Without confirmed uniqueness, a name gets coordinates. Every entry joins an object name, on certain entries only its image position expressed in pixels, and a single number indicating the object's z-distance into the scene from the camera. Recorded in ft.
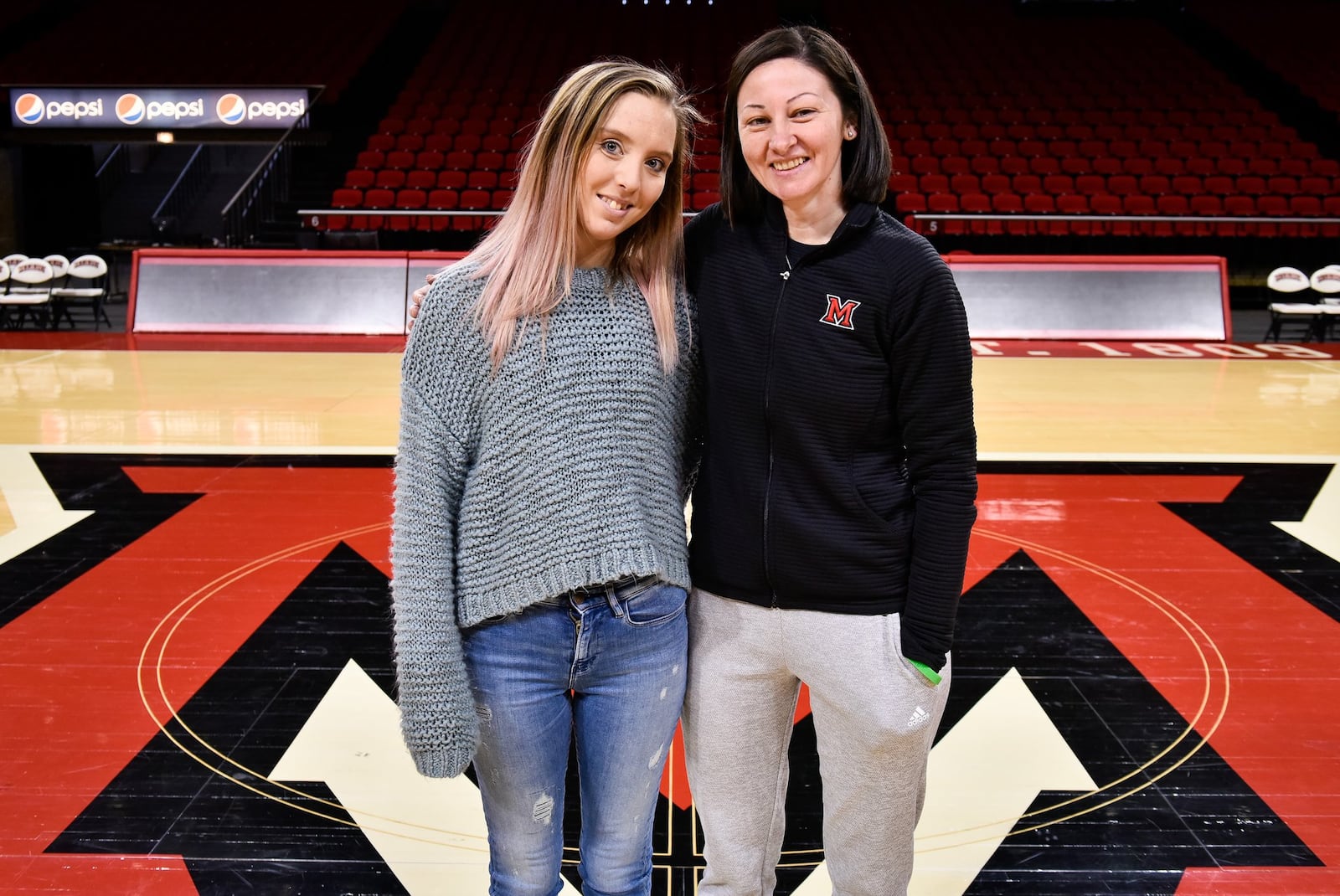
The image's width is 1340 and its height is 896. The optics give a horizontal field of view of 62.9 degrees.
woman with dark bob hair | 5.10
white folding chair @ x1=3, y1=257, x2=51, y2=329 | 33.65
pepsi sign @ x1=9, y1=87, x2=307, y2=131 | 48.31
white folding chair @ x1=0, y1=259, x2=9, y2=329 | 35.01
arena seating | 42.88
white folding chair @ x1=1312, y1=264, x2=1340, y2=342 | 33.63
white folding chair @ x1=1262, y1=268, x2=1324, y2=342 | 33.37
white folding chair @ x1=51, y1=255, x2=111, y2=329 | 34.65
